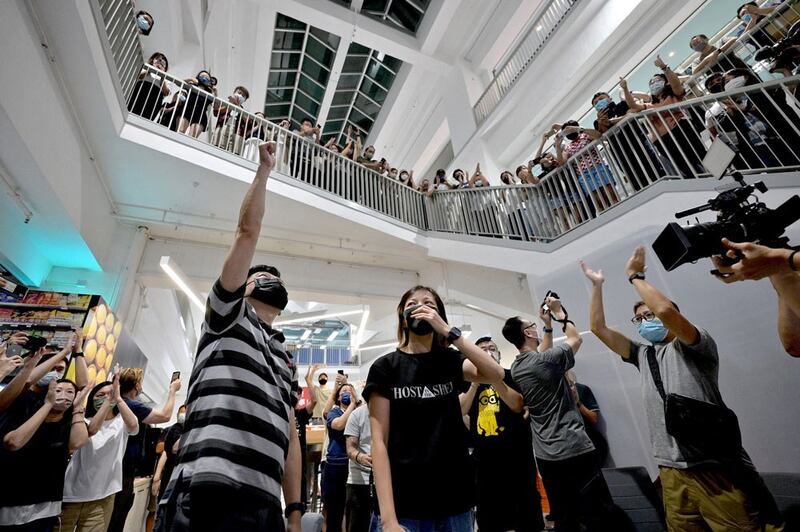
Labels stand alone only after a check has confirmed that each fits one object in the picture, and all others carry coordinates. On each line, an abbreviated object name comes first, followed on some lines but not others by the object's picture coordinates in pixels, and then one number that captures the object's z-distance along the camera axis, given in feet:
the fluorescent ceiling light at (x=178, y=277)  16.16
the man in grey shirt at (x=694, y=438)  5.79
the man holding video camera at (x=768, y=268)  4.57
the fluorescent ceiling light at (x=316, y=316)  26.89
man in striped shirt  3.28
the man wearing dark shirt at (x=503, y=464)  8.18
